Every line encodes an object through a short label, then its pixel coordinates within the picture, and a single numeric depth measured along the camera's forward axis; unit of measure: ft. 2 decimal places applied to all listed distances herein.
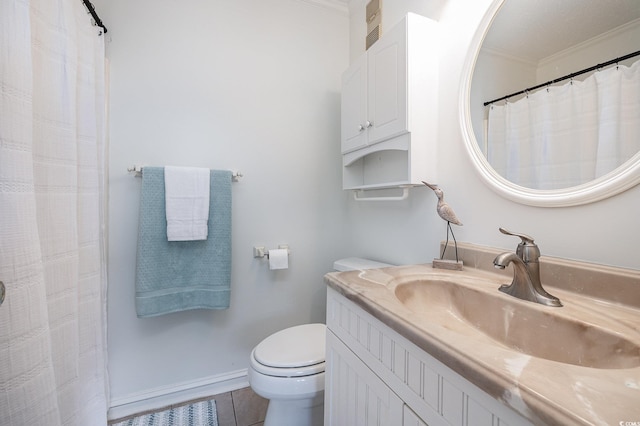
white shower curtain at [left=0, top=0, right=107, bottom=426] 2.19
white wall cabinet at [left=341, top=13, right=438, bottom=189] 3.81
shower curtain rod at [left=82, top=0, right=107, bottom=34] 3.76
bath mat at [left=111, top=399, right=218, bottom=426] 4.55
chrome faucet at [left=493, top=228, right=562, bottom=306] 2.27
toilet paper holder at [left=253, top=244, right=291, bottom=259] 5.47
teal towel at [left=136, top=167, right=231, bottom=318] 4.57
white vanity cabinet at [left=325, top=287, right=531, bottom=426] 1.51
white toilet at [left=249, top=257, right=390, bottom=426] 3.56
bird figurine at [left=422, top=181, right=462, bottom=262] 3.42
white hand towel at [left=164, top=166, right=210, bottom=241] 4.64
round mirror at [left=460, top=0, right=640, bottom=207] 2.27
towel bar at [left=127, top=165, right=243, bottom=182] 4.58
